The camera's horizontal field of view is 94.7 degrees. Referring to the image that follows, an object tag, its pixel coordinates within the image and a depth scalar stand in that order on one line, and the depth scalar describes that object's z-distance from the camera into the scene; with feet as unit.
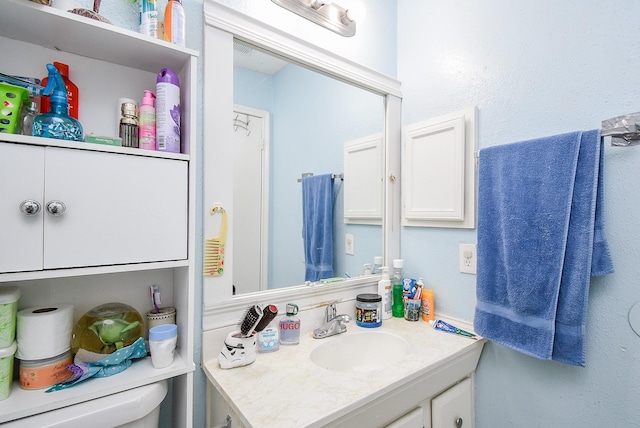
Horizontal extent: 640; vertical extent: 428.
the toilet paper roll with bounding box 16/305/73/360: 2.04
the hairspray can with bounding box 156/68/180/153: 2.42
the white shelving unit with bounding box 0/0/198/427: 1.96
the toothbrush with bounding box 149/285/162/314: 2.74
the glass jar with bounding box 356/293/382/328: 4.07
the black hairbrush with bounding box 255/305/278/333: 2.96
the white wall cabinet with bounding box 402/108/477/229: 4.00
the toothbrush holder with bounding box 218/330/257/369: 2.88
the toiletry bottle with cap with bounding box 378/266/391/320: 4.34
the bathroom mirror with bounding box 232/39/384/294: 3.47
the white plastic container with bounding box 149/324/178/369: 2.37
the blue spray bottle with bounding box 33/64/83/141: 2.02
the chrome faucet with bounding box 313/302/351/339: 3.73
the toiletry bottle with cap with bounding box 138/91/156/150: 2.42
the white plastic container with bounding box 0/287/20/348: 1.93
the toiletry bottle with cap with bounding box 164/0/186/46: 2.56
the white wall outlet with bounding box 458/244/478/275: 3.95
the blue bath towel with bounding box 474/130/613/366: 2.87
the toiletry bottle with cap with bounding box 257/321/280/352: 3.24
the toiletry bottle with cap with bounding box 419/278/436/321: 4.27
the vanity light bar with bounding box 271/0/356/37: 3.80
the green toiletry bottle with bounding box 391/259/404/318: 4.54
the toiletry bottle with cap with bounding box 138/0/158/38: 2.49
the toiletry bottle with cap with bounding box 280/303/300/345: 3.44
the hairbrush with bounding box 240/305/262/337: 2.94
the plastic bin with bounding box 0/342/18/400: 1.92
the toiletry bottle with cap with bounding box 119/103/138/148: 2.42
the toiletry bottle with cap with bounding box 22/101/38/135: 2.13
